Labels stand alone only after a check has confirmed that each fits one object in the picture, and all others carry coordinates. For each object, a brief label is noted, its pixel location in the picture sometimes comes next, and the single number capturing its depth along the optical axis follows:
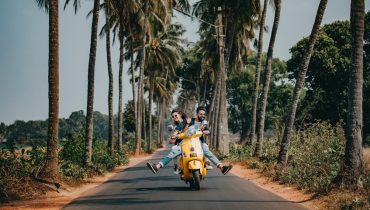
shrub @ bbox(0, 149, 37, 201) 13.49
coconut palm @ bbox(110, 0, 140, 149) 31.67
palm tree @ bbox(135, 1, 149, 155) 43.69
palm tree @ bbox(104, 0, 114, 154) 30.70
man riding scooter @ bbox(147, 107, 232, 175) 13.73
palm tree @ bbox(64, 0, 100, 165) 21.75
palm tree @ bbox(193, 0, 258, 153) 37.28
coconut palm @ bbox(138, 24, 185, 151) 57.78
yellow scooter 13.34
